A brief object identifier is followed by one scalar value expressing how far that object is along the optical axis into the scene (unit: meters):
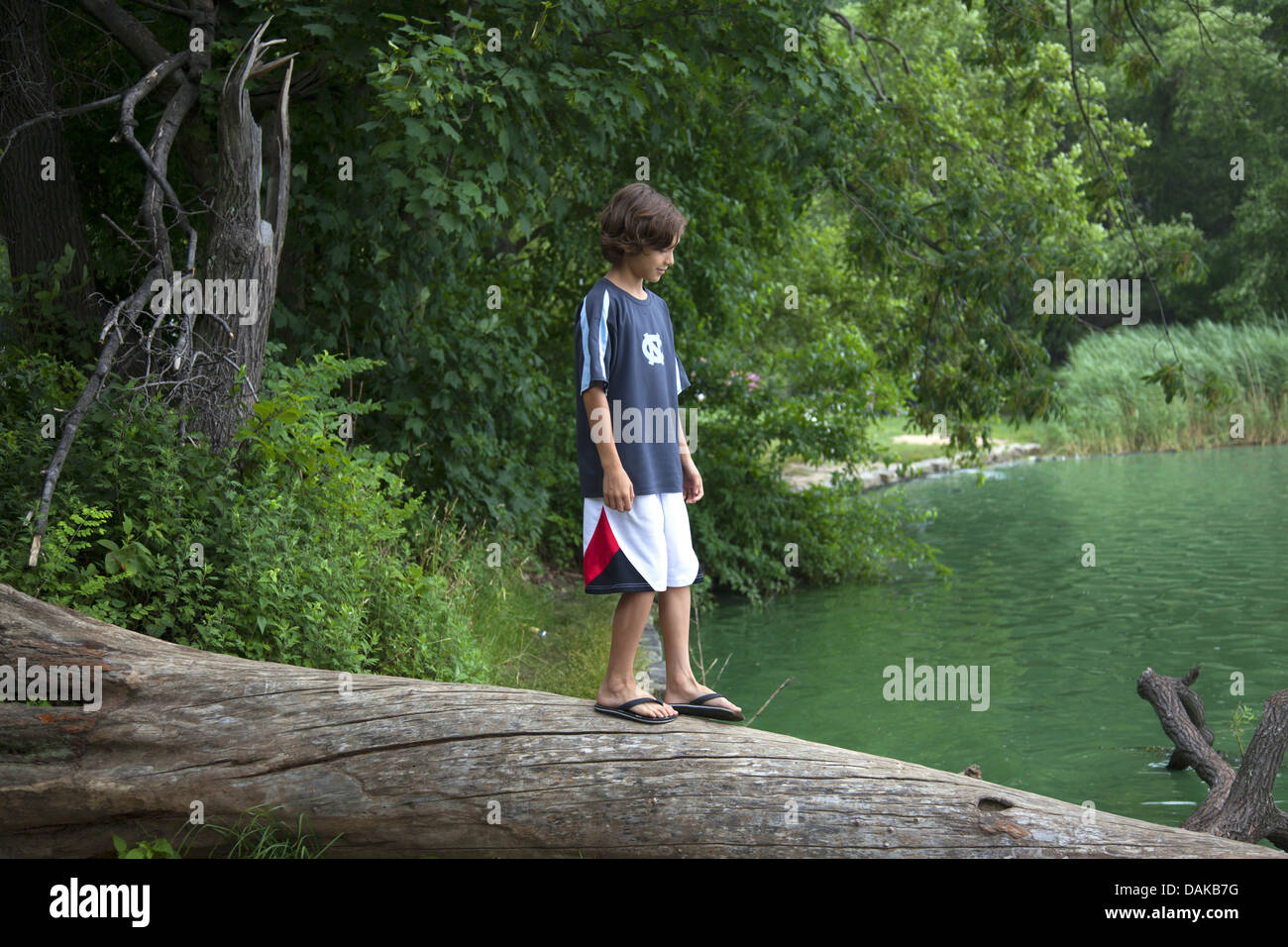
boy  4.50
